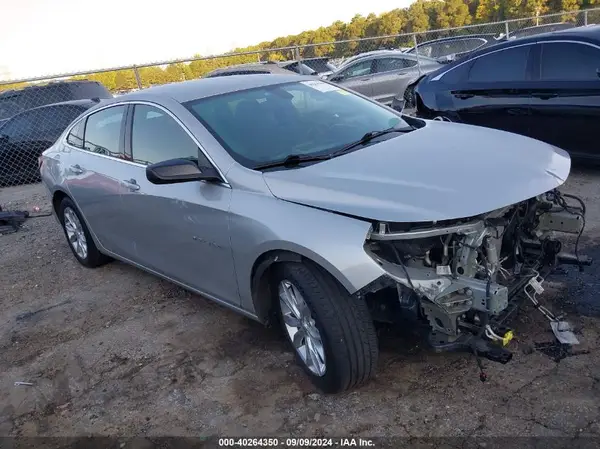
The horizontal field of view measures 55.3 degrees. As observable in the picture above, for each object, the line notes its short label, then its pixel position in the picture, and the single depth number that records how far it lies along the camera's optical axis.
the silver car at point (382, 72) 12.61
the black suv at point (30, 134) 10.95
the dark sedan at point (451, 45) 15.96
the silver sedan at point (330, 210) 2.80
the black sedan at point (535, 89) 5.91
